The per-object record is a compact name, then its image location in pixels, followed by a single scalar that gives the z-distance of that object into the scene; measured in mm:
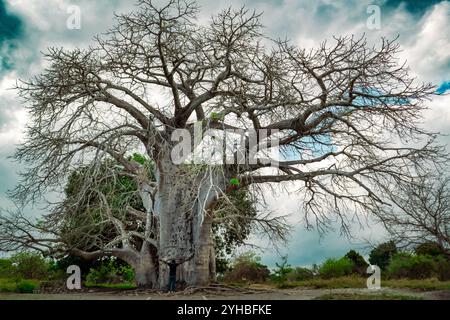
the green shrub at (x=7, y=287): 18955
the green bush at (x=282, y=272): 22566
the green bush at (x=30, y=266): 21084
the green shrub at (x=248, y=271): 23016
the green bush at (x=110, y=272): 25344
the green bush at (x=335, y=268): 21406
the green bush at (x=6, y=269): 21895
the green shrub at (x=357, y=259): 22969
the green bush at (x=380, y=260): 23712
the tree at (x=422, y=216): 13609
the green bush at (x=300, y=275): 22000
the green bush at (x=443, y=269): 17500
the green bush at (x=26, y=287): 18734
